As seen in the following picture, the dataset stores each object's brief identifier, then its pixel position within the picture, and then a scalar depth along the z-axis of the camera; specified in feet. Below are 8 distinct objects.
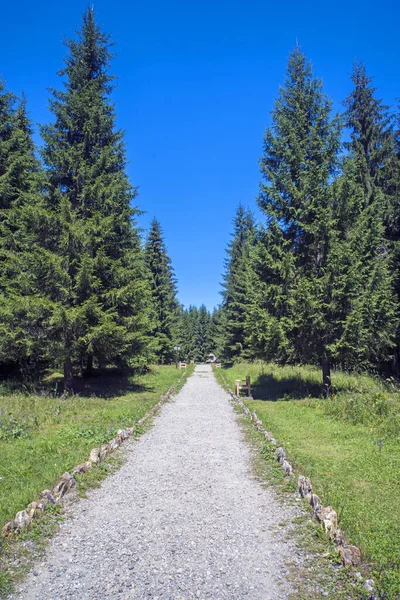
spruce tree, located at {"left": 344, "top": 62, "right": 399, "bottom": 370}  45.47
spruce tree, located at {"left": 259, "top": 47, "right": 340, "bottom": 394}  44.65
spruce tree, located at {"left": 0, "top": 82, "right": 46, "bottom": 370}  45.78
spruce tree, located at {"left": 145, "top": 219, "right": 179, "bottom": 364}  115.65
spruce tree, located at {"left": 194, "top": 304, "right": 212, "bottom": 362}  264.72
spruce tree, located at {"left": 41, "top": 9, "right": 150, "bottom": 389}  45.52
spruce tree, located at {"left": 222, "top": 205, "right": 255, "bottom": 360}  115.44
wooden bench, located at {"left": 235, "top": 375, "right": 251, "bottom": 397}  52.31
